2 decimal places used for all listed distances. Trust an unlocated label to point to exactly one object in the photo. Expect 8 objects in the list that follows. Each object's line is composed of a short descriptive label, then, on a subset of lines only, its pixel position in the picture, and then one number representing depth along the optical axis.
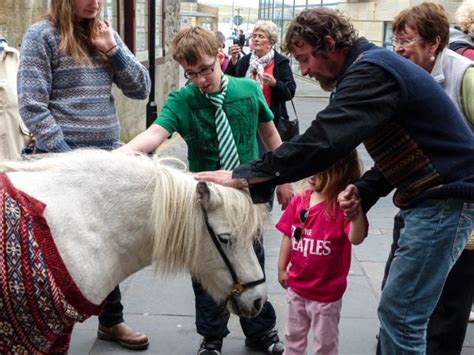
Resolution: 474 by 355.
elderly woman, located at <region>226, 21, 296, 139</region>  5.51
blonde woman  2.71
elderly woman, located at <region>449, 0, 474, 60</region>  3.50
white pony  2.04
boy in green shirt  2.89
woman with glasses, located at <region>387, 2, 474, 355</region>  2.97
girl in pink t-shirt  2.88
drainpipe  7.74
